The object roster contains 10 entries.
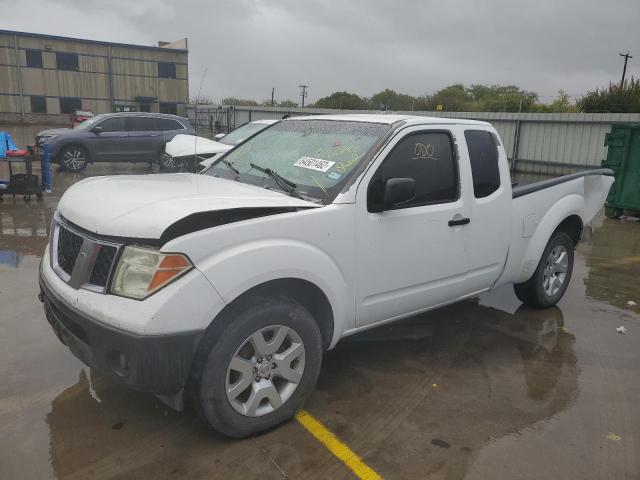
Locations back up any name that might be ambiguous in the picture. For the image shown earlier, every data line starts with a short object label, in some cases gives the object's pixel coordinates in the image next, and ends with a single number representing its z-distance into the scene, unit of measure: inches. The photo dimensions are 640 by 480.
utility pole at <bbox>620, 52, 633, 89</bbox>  2038.6
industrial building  1673.2
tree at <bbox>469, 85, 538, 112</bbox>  1621.7
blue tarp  378.8
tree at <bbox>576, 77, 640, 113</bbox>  846.0
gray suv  583.8
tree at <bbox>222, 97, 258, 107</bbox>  1602.6
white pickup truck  102.5
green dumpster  406.0
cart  376.8
